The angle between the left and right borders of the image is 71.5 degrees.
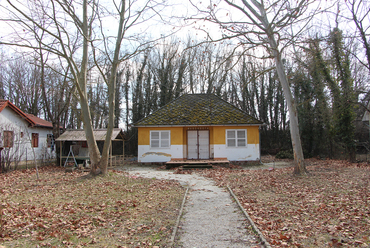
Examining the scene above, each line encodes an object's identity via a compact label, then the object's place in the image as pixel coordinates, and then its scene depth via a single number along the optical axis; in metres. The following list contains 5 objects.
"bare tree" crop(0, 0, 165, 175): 11.70
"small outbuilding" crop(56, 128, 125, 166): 18.85
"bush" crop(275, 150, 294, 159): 24.79
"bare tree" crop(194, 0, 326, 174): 10.07
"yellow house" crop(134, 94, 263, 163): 19.30
